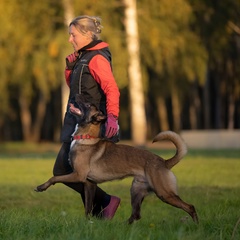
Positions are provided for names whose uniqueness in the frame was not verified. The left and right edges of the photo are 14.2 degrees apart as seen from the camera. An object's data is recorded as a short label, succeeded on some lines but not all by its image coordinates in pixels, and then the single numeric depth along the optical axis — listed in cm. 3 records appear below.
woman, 1047
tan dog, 1005
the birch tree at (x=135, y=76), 3691
